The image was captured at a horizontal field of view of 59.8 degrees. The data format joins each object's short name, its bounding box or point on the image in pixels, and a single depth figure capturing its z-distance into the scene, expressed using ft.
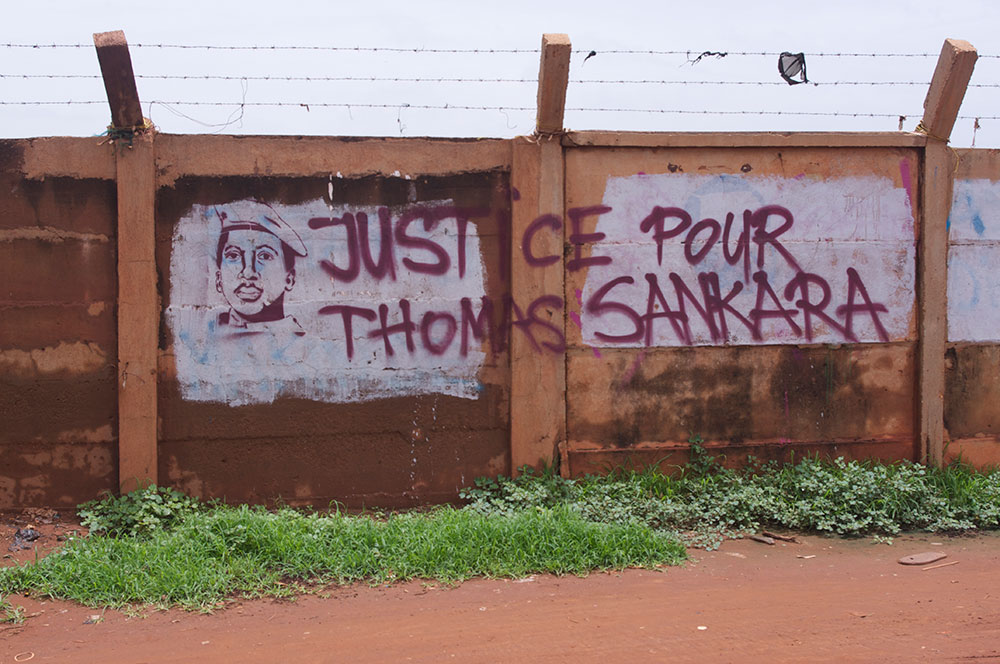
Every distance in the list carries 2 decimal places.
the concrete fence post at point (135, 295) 17.25
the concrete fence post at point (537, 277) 18.20
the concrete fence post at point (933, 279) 19.45
